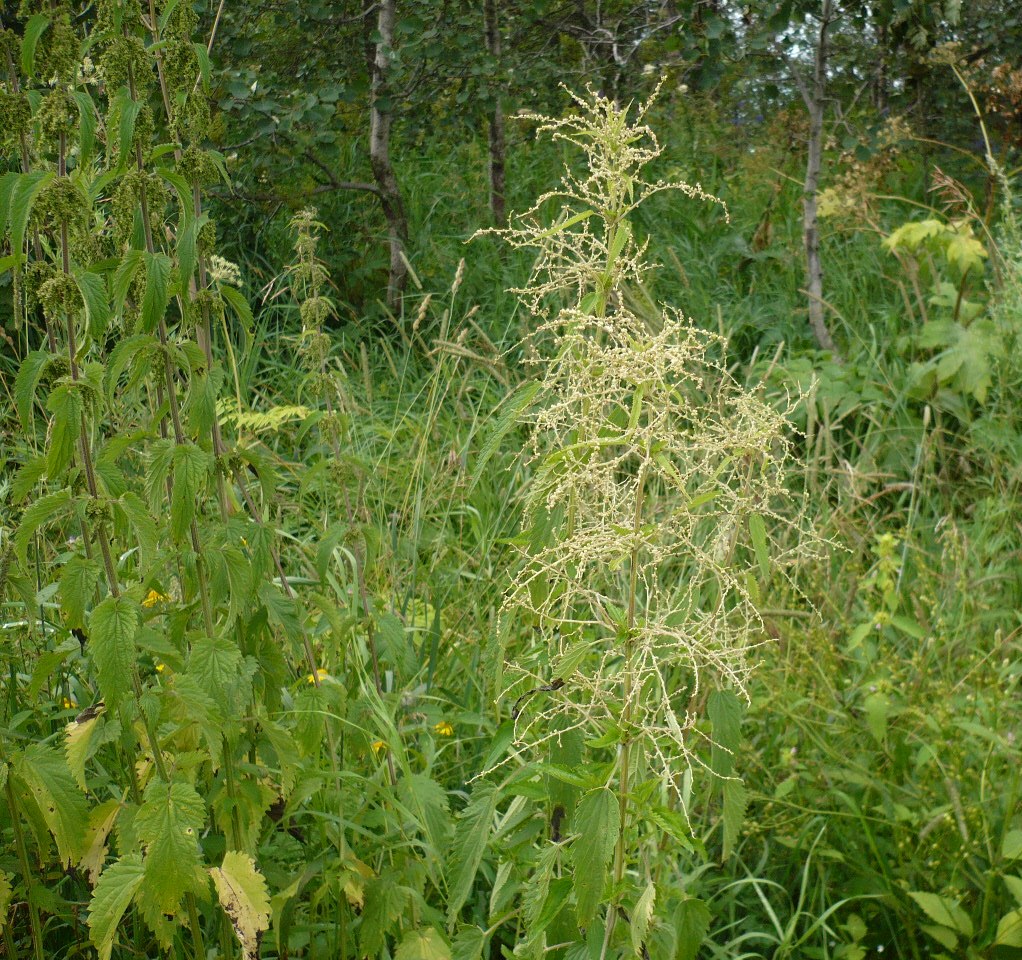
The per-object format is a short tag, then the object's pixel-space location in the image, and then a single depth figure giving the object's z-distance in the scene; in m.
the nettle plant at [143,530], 1.75
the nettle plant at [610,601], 1.53
